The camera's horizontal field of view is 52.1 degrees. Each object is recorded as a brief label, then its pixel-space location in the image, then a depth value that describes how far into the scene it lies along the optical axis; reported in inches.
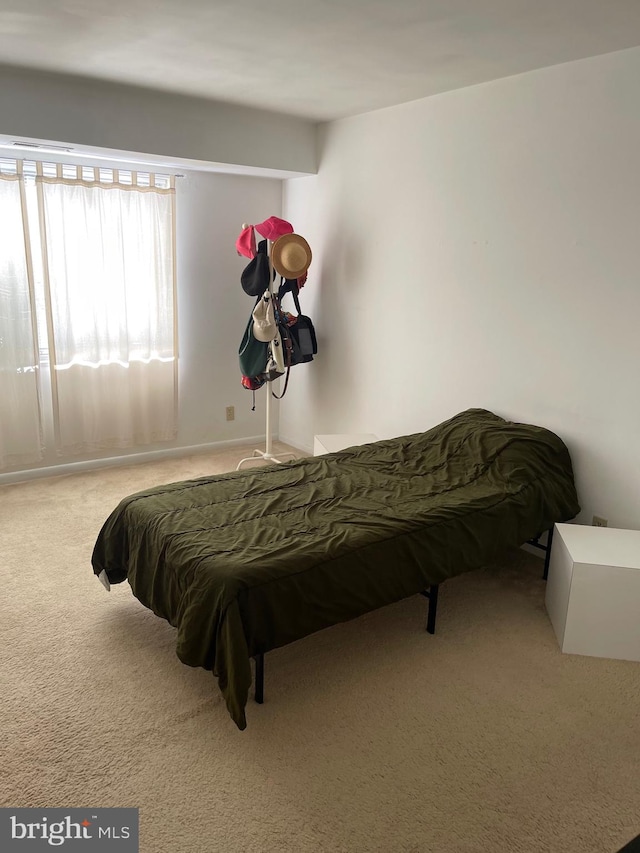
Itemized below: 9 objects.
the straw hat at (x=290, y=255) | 167.0
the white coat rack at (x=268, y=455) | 186.5
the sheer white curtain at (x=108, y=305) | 164.5
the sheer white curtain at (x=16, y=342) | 156.3
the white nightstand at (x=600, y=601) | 100.2
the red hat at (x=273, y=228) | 168.4
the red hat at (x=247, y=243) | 171.5
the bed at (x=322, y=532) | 86.1
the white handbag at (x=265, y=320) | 169.5
